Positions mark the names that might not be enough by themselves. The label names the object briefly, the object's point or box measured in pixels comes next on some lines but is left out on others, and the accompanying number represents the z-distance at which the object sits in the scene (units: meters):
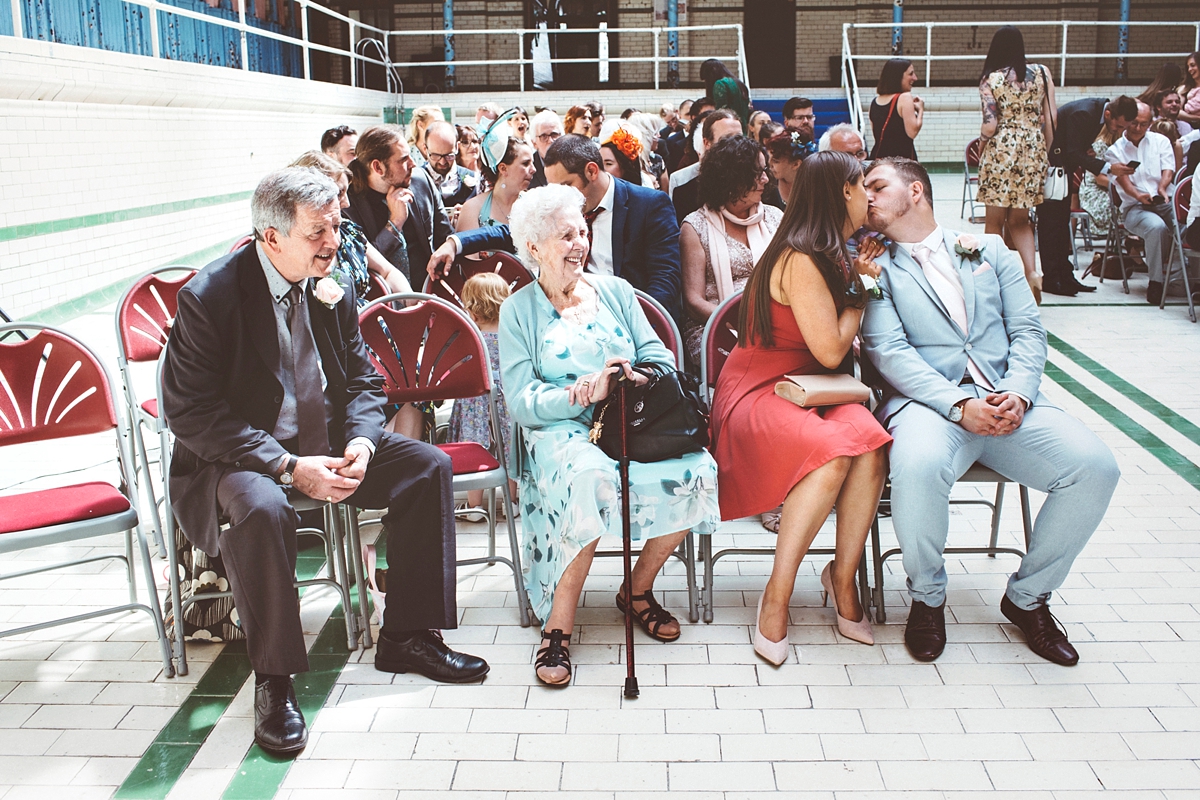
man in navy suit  4.30
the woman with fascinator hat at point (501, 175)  5.10
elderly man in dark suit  2.75
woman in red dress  3.11
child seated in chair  4.23
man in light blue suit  3.08
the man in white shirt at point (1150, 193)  7.87
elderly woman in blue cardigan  3.07
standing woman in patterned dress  7.23
